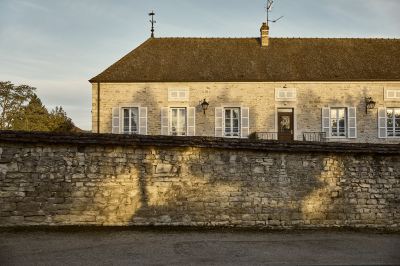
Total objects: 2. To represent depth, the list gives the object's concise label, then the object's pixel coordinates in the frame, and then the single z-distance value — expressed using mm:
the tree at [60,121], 28641
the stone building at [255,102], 19812
